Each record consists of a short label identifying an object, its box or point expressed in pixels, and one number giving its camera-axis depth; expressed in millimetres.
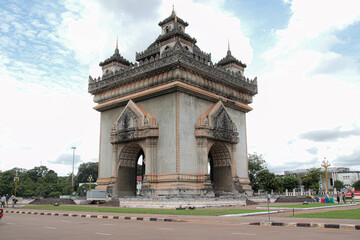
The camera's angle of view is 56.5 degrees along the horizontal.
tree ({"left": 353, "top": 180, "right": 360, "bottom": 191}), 93488
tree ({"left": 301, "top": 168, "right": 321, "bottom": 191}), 64562
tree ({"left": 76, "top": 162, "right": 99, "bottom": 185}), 102312
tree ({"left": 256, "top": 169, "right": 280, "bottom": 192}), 56219
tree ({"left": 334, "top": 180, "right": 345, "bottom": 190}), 97375
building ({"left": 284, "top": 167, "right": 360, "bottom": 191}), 105825
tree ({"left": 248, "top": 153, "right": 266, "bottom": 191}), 58188
